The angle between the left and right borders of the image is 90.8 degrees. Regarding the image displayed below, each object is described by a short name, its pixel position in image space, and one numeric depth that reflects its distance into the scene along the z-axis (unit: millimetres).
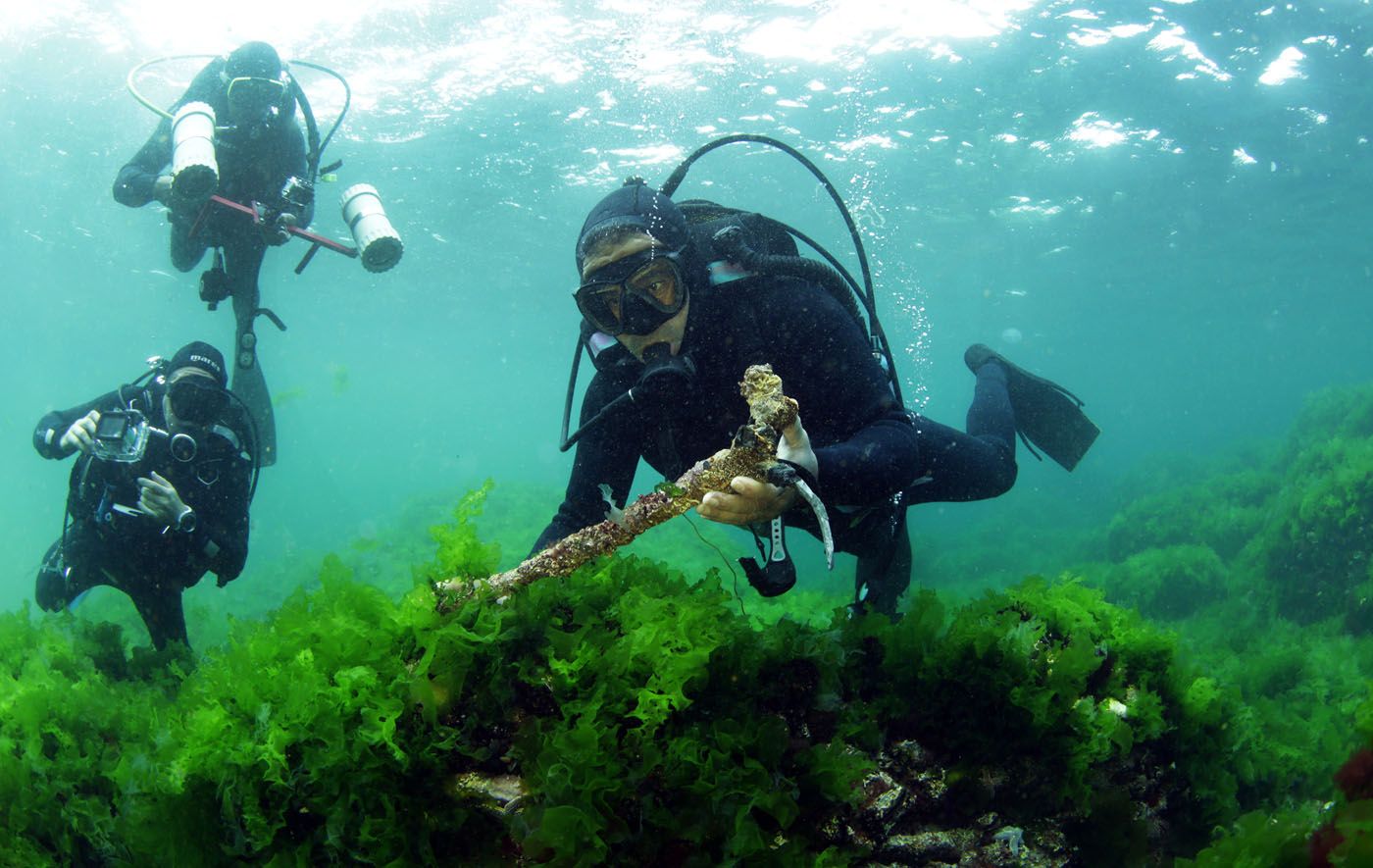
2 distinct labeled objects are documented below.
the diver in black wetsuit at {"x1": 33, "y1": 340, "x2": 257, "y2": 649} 4883
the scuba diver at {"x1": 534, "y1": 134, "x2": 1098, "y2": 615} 3342
